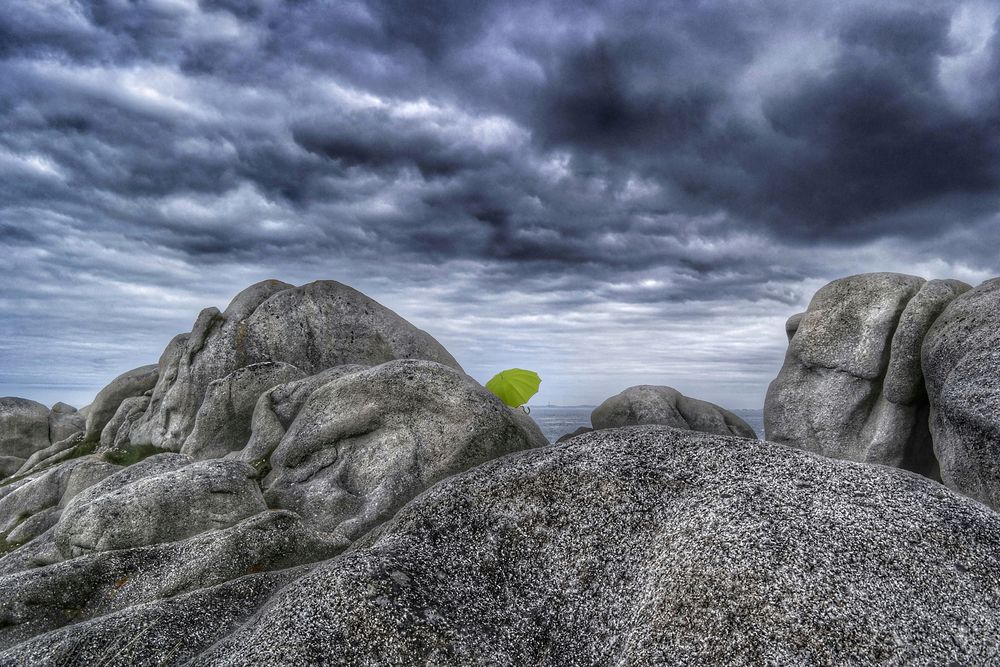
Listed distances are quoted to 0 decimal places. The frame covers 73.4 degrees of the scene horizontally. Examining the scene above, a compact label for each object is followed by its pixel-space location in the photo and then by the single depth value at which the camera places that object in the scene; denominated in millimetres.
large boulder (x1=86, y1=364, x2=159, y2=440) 33562
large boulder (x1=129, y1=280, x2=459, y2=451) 26484
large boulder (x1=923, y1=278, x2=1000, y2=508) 16812
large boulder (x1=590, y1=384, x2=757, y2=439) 31344
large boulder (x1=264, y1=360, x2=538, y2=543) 16875
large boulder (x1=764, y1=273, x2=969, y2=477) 23609
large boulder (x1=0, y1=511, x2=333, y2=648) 11906
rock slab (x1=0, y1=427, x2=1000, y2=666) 8609
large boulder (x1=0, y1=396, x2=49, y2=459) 41031
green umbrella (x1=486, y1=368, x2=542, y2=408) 33719
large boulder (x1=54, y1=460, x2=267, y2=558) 14953
